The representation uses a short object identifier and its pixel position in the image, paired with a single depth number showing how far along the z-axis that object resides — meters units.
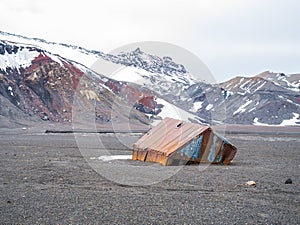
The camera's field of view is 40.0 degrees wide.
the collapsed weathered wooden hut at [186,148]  15.30
